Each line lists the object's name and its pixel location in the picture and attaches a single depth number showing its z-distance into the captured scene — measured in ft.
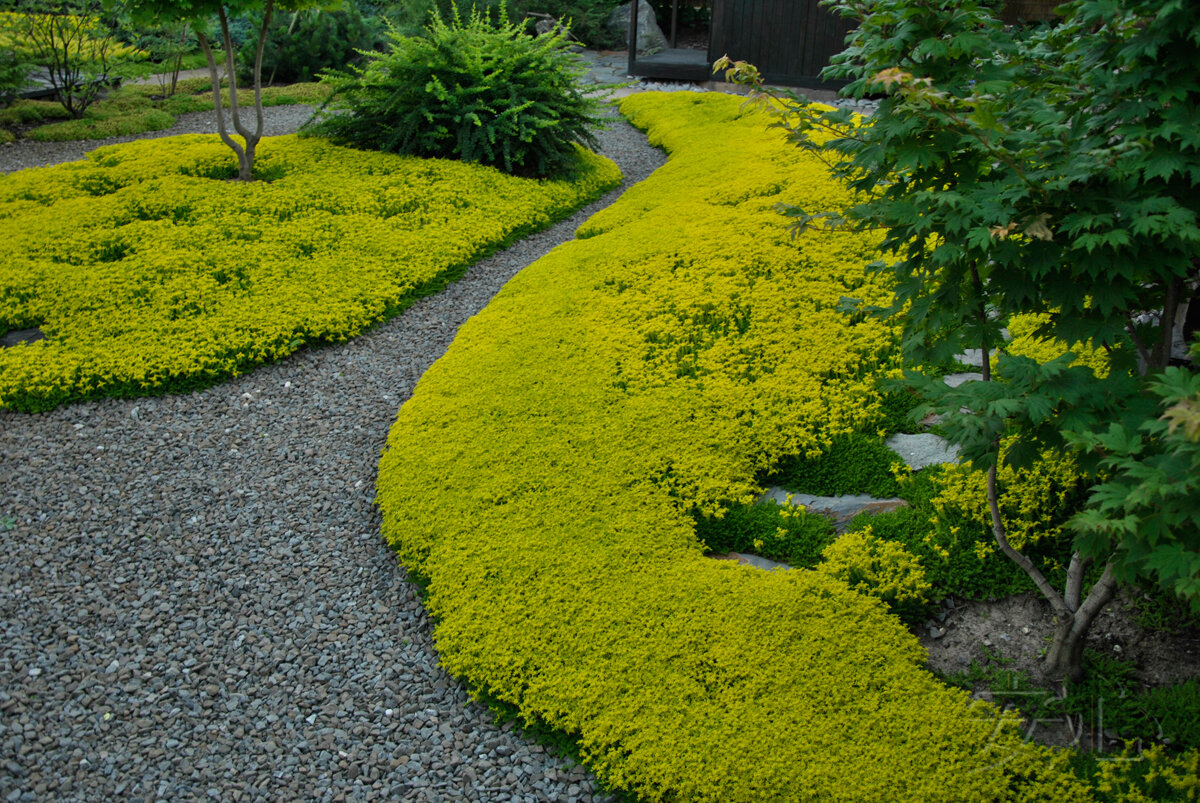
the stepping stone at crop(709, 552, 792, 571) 14.94
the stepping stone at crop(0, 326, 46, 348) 22.66
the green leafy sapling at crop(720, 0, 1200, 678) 8.73
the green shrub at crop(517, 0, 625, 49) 69.05
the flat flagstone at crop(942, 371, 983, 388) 18.66
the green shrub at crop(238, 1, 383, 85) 56.85
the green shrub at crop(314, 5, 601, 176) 33.96
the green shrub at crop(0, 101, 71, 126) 43.45
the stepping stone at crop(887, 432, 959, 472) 16.85
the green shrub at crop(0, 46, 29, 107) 42.11
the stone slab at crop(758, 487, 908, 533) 15.78
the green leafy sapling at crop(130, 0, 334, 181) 27.96
